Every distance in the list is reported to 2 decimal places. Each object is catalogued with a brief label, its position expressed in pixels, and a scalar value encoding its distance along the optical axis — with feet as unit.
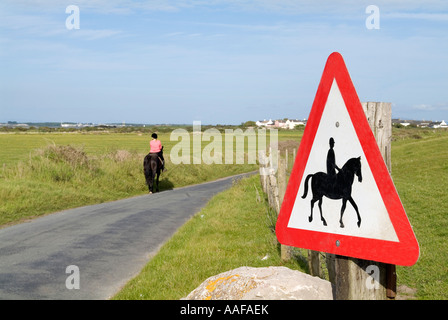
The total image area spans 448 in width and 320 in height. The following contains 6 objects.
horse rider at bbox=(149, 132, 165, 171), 80.84
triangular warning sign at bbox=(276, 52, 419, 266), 9.97
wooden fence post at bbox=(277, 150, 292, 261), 27.33
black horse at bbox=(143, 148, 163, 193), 80.12
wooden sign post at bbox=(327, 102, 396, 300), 10.29
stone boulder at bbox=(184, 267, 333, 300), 13.71
